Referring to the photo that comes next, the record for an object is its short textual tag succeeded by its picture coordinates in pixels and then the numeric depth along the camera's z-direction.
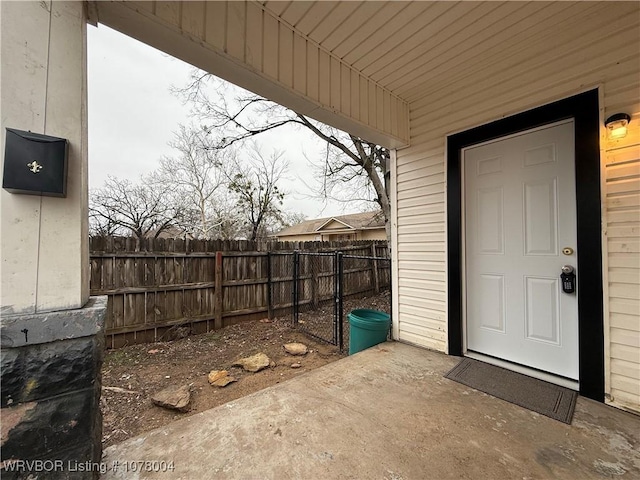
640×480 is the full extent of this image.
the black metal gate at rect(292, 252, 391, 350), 3.84
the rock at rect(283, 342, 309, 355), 3.59
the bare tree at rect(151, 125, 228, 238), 9.10
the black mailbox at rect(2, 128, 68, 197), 0.99
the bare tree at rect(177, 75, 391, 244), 5.72
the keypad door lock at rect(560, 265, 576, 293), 2.03
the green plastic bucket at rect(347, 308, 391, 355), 3.06
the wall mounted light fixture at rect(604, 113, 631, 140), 1.77
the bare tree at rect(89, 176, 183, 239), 8.10
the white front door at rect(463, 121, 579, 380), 2.10
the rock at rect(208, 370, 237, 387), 2.82
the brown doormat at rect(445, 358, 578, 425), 1.81
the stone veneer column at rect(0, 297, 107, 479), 0.97
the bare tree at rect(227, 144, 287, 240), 9.18
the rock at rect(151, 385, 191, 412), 2.41
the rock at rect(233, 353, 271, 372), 3.14
